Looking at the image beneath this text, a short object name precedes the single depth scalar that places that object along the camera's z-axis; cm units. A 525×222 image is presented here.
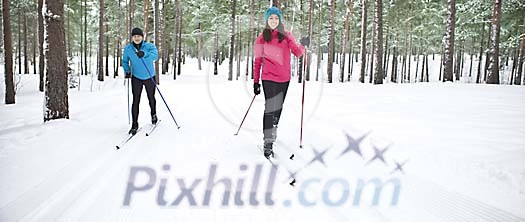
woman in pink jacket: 465
